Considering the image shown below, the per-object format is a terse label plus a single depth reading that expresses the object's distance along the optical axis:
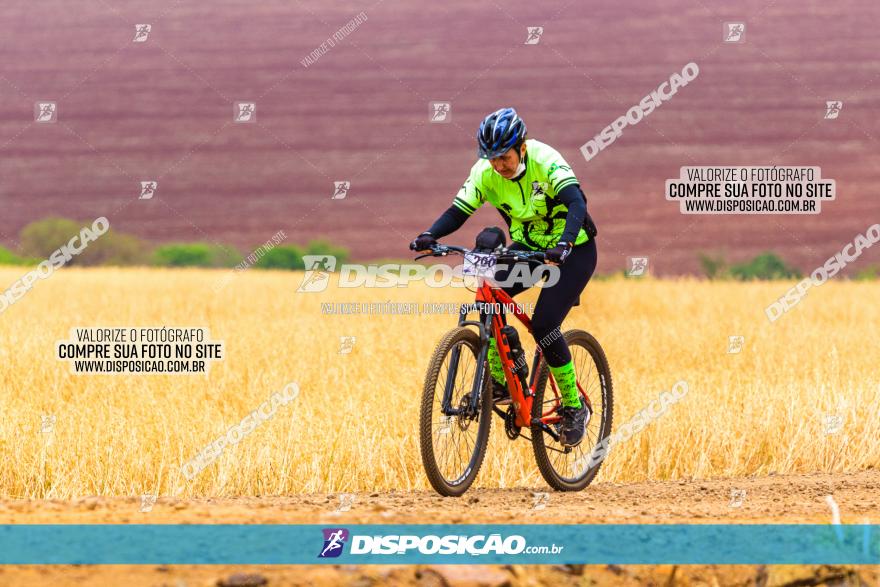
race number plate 14.86
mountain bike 14.54
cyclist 14.73
